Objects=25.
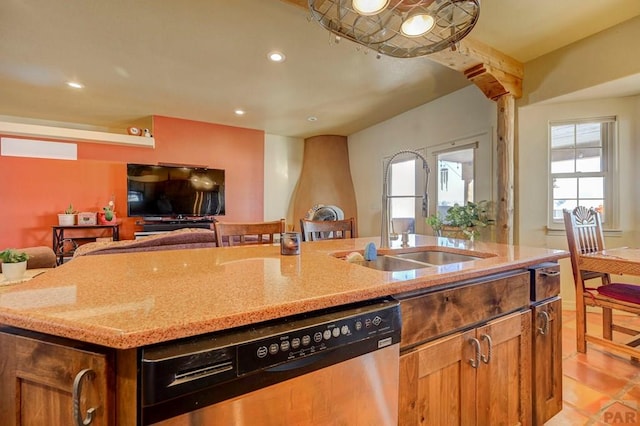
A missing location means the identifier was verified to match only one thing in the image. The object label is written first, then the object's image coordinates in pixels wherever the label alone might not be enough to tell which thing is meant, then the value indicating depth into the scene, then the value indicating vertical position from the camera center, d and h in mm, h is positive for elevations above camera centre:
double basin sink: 1497 -252
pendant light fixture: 1388 +985
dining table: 1823 -332
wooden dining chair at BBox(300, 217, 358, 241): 2168 -131
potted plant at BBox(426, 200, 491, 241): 3475 -86
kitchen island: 585 -215
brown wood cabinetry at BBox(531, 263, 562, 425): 1330 -606
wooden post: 3154 +467
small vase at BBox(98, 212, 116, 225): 4637 -106
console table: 4324 -335
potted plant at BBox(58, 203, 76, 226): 4383 -67
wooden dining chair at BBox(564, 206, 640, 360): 1978 -569
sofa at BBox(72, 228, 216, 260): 1888 -214
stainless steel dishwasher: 574 -361
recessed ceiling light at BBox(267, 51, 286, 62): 3043 +1629
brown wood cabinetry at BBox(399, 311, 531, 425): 966 -607
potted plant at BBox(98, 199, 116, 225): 4612 -43
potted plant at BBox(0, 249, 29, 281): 2121 -368
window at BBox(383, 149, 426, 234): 4641 +437
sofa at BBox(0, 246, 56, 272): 2742 -417
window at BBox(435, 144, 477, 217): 3939 +483
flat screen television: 4648 +357
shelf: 4168 +1181
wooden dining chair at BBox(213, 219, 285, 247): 1834 -108
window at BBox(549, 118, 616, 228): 3098 +479
